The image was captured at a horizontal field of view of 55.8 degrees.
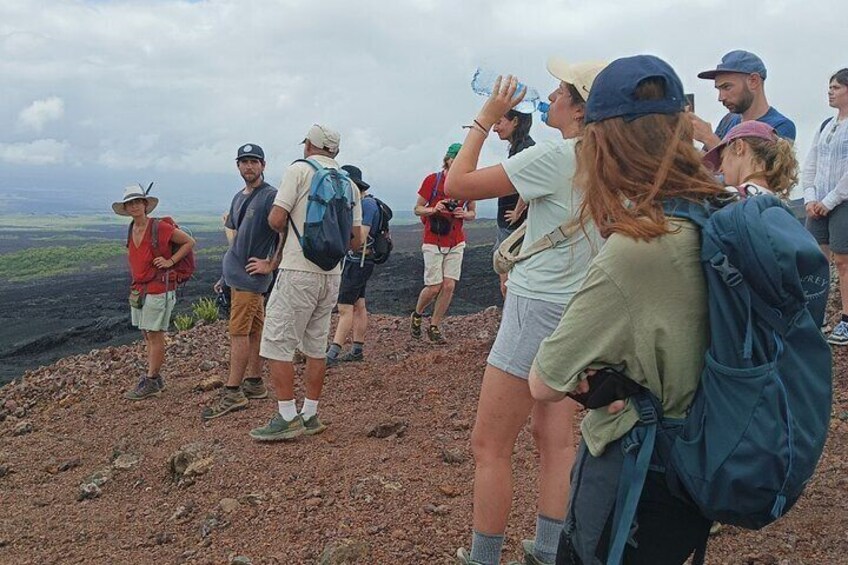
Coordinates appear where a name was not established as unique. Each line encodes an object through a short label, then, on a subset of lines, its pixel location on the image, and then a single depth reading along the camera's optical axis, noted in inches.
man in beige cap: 200.1
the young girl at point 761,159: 112.1
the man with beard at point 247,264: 233.6
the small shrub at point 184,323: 446.9
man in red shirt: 308.8
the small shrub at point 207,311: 459.2
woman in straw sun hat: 262.8
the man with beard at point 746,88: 168.1
